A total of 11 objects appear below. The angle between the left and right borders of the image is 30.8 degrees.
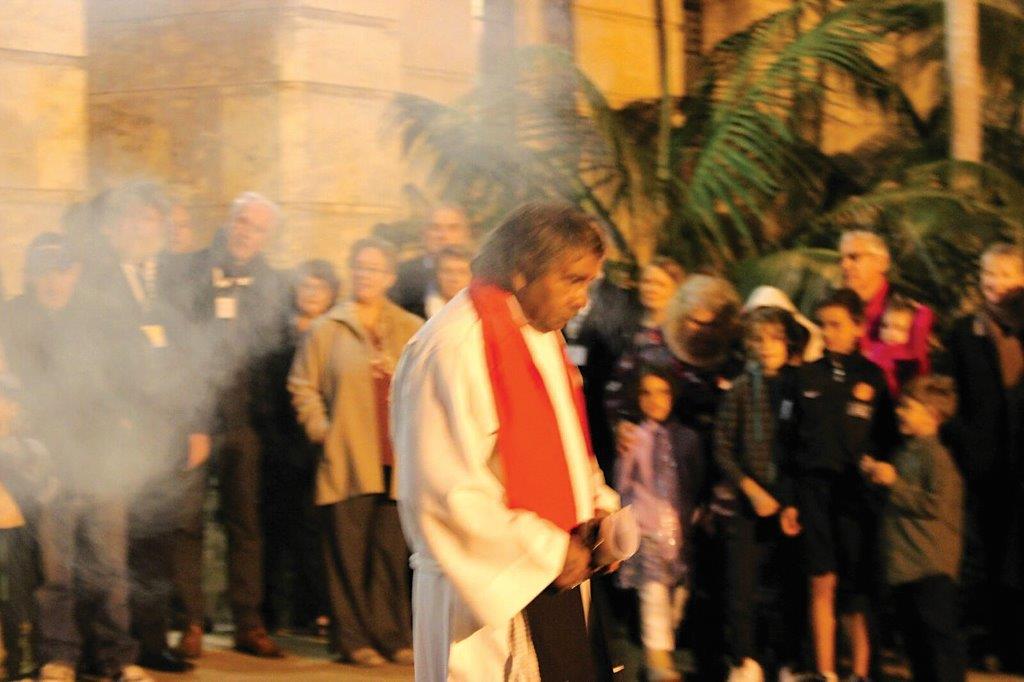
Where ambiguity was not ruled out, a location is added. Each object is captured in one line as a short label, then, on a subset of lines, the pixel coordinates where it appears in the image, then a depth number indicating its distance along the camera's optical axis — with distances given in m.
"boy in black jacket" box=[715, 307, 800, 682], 7.16
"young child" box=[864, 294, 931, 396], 7.56
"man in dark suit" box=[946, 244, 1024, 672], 7.45
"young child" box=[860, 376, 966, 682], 6.89
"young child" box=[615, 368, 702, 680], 7.21
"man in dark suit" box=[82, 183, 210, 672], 7.12
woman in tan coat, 7.71
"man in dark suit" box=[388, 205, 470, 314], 7.84
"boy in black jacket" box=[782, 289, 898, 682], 7.11
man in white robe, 4.03
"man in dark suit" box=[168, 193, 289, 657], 7.61
